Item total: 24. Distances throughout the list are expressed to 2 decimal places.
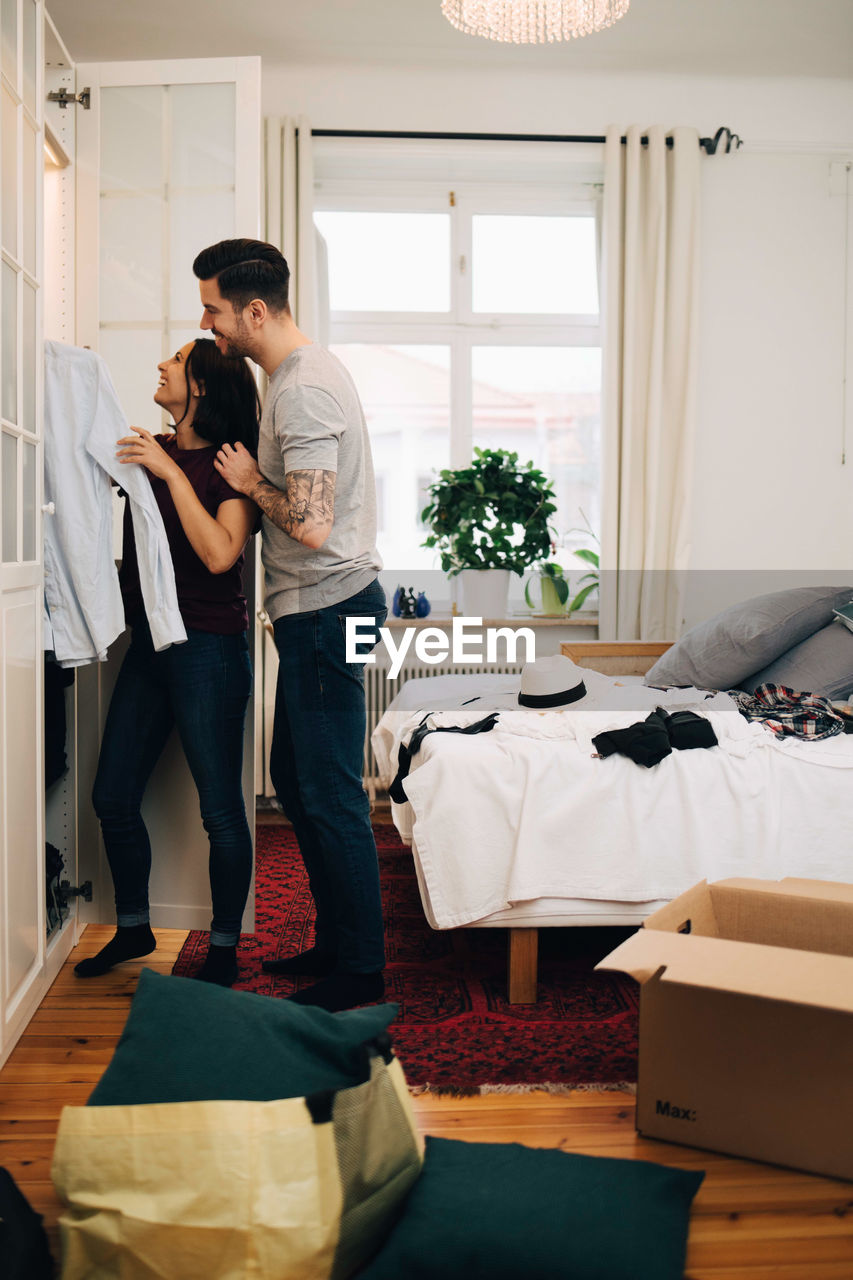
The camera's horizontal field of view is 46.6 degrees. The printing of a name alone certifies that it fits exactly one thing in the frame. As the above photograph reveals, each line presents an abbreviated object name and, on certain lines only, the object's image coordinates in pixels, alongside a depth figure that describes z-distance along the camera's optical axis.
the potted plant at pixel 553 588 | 4.20
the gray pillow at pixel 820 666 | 2.56
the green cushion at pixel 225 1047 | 1.22
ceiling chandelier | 2.94
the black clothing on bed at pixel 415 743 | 2.28
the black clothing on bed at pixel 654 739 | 2.07
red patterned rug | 1.76
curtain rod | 3.99
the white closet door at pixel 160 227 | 2.33
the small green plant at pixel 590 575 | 4.27
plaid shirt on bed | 2.26
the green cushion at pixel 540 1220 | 1.11
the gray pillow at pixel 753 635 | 2.75
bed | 2.03
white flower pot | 4.05
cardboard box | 1.36
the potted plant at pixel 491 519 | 4.01
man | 1.90
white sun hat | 2.62
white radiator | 4.10
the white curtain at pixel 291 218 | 3.90
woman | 2.04
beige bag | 1.11
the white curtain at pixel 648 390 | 4.07
